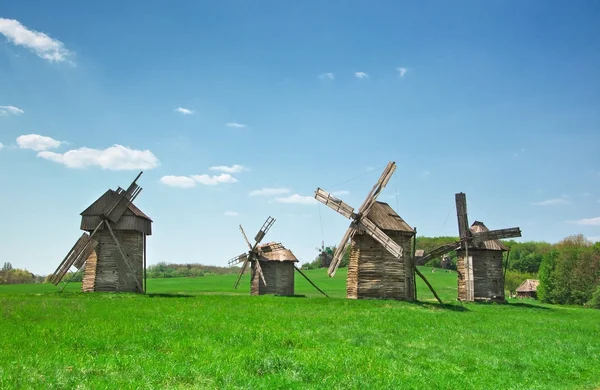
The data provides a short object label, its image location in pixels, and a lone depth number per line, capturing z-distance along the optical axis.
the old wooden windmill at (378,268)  41.19
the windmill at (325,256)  138.80
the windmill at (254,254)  55.25
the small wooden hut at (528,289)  91.80
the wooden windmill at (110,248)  44.12
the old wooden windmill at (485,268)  52.75
